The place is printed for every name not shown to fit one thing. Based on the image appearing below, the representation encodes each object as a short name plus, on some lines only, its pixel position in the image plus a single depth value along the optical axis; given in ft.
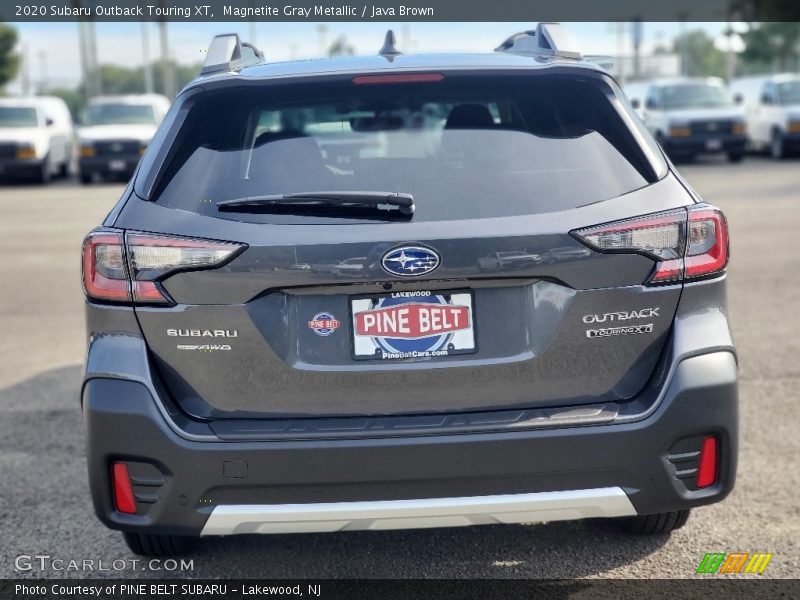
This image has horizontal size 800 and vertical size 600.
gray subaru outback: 10.51
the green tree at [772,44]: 181.89
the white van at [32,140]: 82.79
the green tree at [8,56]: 196.24
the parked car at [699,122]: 82.89
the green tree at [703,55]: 500.62
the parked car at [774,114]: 84.07
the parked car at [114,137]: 83.15
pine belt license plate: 10.54
